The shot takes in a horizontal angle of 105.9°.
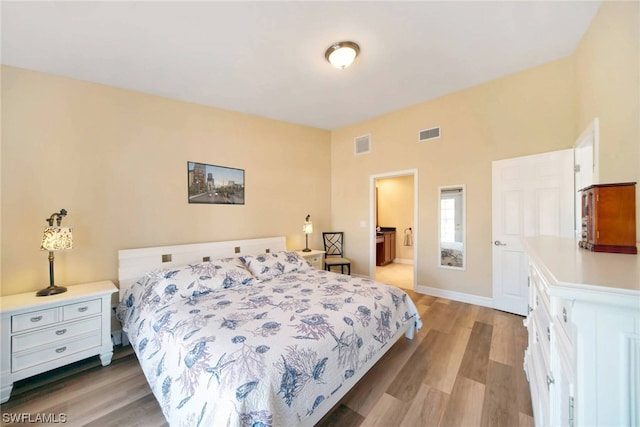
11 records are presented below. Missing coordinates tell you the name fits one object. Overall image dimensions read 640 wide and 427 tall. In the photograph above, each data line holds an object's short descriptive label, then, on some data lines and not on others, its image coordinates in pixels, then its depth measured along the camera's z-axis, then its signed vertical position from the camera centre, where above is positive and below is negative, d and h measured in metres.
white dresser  0.61 -0.36
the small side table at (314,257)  3.94 -0.78
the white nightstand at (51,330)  1.82 -0.97
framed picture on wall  3.17 +0.38
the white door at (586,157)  1.97 +0.49
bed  1.19 -0.79
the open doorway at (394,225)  6.11 -0.44
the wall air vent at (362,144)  4.42 +1.23
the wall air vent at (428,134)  3.63 +1.15
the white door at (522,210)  2.71 -0.02
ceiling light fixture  2.25 +1.50
